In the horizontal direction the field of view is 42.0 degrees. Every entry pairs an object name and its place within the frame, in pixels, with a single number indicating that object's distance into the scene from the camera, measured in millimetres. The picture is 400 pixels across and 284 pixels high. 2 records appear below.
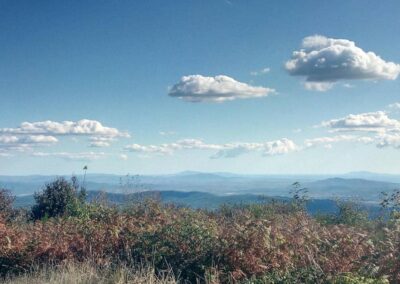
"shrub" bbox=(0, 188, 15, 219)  24444
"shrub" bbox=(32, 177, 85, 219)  23297
